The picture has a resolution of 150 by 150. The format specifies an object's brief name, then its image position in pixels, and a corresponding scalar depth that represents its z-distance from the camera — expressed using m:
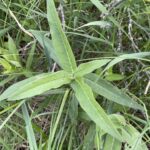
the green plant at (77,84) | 0.54
